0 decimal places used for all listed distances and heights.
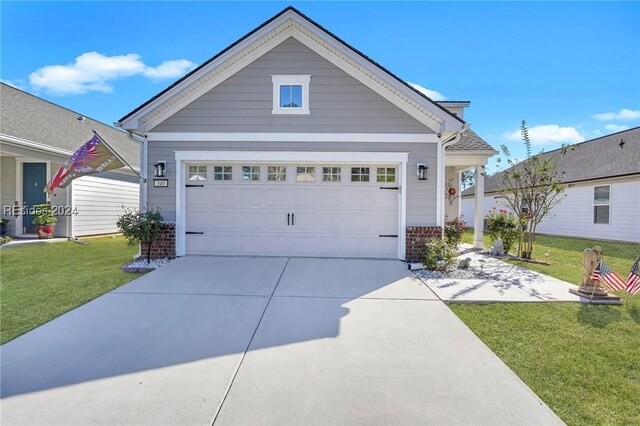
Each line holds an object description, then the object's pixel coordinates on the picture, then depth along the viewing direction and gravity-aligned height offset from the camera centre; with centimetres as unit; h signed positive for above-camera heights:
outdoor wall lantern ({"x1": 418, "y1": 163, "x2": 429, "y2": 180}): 744 +100
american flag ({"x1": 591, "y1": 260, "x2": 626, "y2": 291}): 476 -103
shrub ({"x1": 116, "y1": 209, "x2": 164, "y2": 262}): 689 -41
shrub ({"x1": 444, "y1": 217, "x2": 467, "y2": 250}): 854 -59
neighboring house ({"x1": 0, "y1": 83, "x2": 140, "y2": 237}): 1052 +137
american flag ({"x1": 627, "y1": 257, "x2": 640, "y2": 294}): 479 -109
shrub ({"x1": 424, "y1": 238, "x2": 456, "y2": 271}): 671 -99
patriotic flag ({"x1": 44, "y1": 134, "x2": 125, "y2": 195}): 737 +115
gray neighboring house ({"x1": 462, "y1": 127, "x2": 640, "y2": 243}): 1234 +99
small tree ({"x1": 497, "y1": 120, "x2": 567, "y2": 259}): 856 +73
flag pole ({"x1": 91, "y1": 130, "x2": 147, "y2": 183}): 715 +133
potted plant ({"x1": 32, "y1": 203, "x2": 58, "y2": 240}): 1090 -50
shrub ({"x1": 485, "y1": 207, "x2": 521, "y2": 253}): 952 -48
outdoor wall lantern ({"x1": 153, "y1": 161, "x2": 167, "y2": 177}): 761 +101
